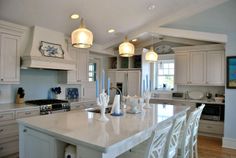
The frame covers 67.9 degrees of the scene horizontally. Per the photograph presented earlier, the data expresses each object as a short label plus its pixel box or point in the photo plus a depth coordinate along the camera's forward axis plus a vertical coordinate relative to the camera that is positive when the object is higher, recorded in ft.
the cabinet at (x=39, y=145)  5.29 -2.16
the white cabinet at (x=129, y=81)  18.83 -0.21
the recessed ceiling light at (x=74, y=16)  11.98 +4.35
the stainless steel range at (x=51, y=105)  11.33 -1.79
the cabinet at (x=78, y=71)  14.66 +0.73
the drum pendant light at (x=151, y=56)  12.10 +1.59
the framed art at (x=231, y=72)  12.97 +0.54
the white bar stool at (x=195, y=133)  8.40 -2.73
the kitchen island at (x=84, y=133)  4.28 -1.57
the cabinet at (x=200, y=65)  15.64 +1.32
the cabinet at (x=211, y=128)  14.71 -4.20
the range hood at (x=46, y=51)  11.53 +1.96
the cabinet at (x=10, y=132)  9.53 -3.00
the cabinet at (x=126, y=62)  19.68 +2.02
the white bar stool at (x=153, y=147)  4.69 -2.02
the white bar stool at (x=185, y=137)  7.46 -2.50
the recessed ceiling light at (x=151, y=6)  12.49 +5.24
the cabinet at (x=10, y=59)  10.51 +1.23
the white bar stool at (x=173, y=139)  6.12 -2.19
